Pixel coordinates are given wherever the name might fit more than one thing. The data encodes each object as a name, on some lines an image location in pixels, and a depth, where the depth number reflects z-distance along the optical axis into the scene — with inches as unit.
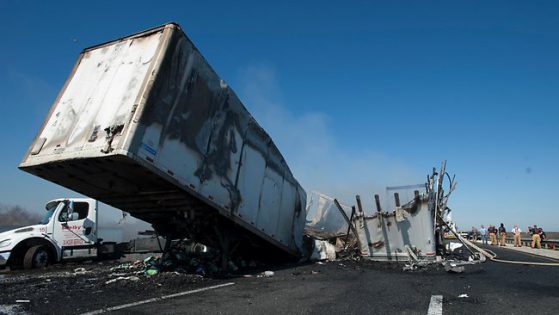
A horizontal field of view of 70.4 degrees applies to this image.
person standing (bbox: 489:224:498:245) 1059.9
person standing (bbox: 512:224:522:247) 892.0
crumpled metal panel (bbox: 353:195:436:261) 409.1
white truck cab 422.3
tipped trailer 233.9
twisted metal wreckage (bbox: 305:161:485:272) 409.1
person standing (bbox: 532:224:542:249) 804.0
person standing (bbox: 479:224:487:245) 1128.2
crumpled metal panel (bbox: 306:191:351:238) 524.1
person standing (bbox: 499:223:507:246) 973.2
